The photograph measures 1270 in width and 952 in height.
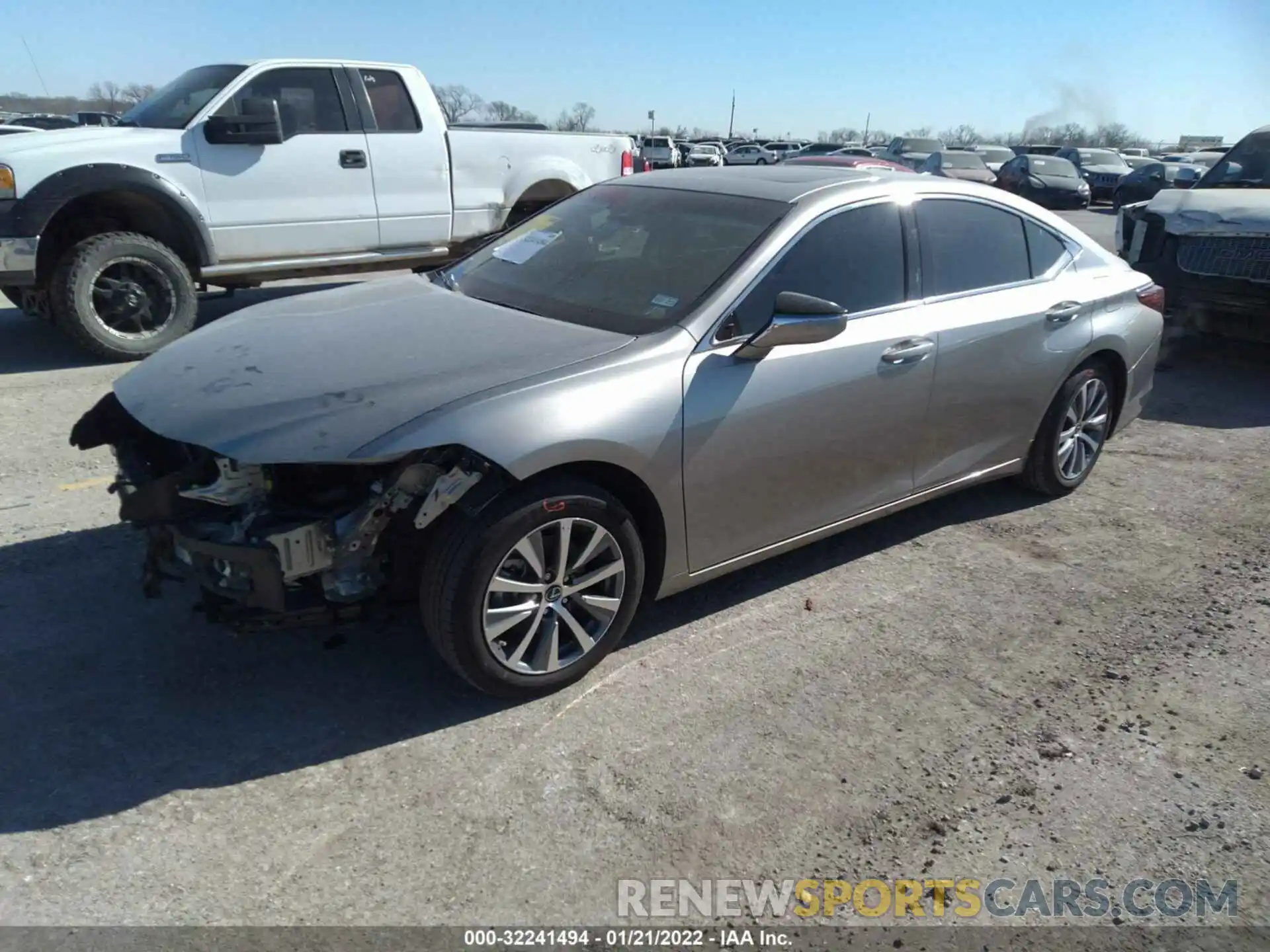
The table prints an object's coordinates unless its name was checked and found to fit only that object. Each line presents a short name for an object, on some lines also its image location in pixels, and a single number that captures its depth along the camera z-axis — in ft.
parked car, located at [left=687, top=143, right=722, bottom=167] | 124.57
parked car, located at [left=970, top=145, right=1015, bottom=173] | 110.83
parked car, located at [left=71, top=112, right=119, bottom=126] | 74.43
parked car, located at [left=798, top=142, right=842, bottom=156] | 117.20
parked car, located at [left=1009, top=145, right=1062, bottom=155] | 122.72
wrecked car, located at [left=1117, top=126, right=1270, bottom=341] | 23.95
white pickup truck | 22.31
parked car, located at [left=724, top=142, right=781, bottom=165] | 130.00
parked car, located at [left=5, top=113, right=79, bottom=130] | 76.66
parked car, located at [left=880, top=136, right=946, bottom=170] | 90.79
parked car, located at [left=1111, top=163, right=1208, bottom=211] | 81.66
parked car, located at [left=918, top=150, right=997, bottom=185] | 75.05
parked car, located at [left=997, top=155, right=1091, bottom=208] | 85.61
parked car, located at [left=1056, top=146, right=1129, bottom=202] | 95.96
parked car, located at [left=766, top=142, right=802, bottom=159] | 139.01
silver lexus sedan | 9.72
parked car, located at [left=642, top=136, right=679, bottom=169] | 116.26
